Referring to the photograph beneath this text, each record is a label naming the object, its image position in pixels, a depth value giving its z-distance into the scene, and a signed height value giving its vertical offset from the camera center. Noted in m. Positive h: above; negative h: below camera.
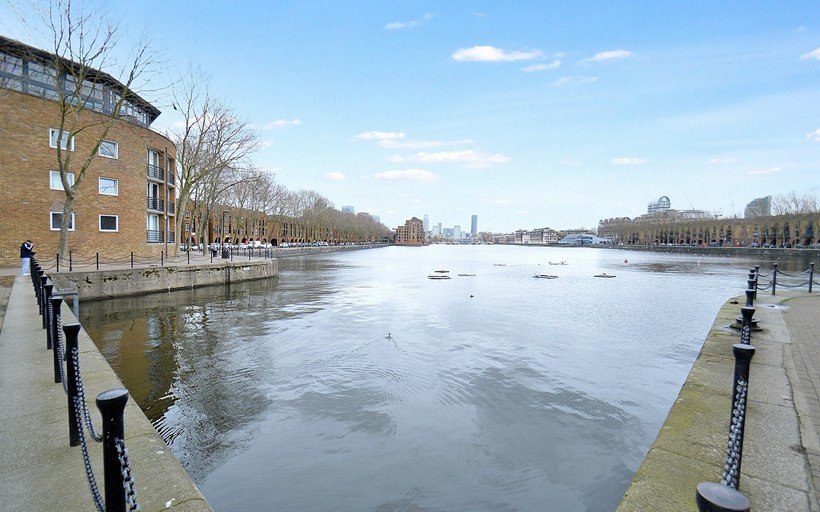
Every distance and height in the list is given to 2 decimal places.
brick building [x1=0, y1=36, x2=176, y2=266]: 23.61 +3.97
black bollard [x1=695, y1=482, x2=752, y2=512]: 1.75 -1.08
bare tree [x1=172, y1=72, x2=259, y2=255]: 37.09 +8.18
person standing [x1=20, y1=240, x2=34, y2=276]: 18.12 -0.79
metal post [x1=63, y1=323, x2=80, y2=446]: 3.89 -1.27
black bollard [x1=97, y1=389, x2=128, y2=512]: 2.38 -1.14
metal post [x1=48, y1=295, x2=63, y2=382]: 5.21 -1.05
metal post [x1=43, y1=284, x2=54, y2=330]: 7.12 -1.30
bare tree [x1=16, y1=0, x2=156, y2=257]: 21.14 +8.74
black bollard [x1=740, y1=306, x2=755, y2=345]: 5.64 -1.04
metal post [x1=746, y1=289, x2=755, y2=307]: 9.12 -1.09
